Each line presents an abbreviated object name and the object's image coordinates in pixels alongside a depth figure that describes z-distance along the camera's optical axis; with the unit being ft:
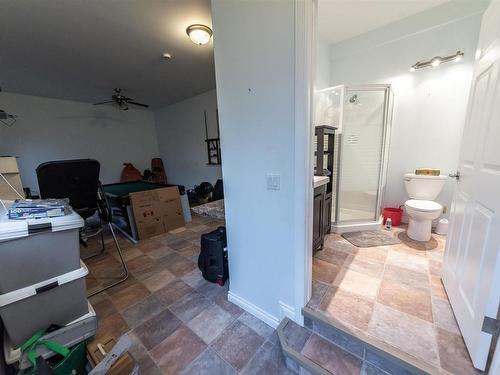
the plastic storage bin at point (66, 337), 3.56
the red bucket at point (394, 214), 8.88
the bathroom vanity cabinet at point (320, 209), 5.96
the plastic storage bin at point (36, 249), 3.34
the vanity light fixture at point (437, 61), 7.07
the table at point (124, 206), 9.76
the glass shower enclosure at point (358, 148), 8.16
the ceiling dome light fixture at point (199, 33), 7.10
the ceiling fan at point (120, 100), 11.74
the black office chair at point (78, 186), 5.77
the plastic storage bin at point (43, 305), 3.50
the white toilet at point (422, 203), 7.01
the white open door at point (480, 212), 3.00
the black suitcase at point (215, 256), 6.12
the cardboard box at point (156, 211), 9.74
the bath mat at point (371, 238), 7.41
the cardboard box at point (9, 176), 8.83
